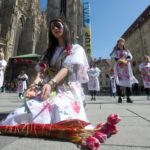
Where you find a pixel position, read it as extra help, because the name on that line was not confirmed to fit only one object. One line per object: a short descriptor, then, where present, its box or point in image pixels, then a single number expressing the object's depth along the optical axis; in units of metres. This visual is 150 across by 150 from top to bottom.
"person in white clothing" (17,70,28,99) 8.20
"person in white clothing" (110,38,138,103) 4.43
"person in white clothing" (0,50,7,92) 5.76
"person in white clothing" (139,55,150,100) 6.38
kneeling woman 1.39
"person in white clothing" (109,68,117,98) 9.26
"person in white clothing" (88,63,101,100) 7.42
